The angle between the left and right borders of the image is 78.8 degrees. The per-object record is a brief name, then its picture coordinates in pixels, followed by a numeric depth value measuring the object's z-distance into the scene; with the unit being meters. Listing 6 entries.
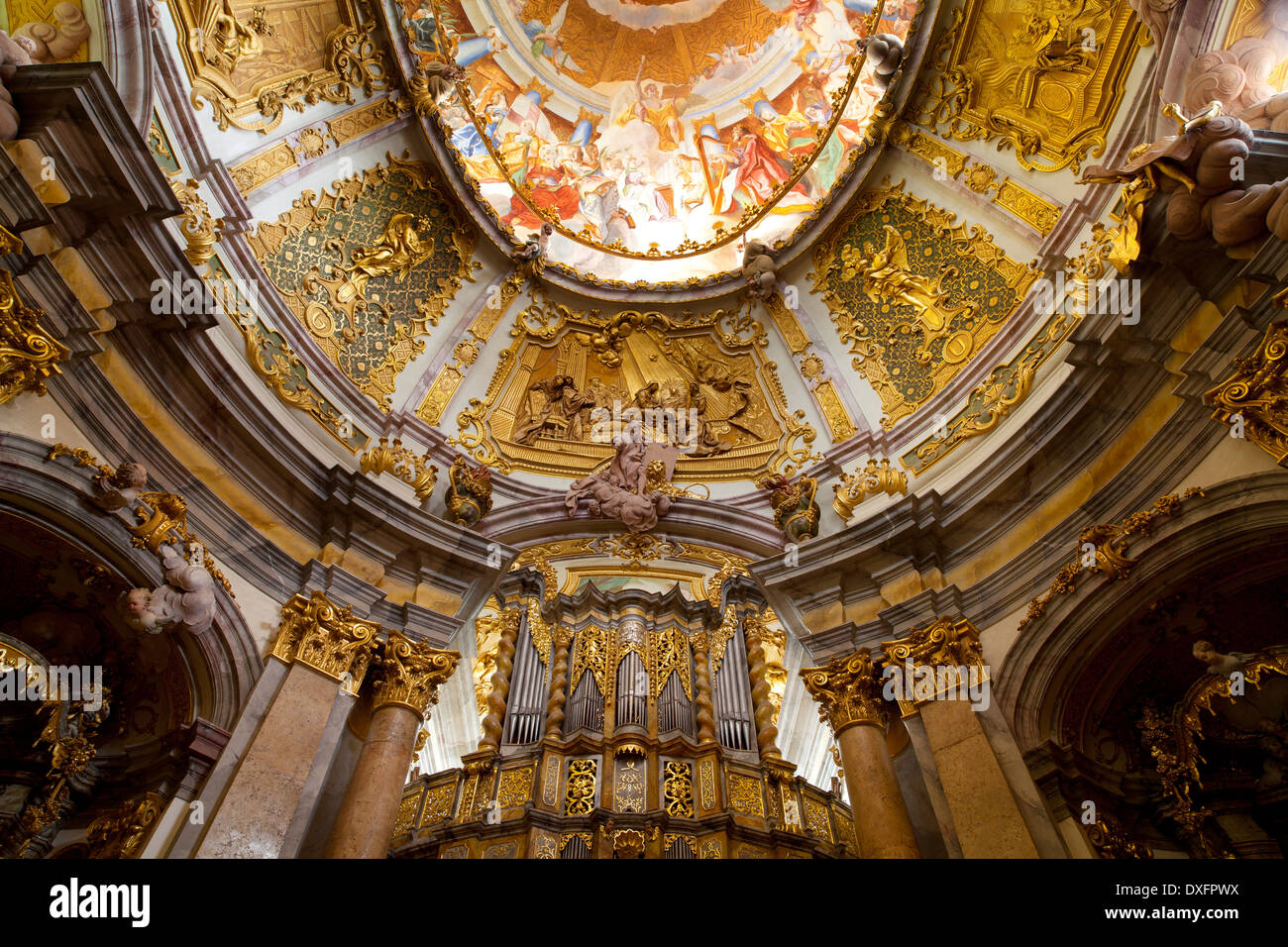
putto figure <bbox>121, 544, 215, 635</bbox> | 6.32
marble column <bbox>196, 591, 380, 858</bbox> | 6.06
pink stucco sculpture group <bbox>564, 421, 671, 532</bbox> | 11.70
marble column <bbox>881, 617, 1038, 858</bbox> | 6.28
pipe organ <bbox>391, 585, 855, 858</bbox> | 8.34
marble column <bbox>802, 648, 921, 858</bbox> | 7.05
